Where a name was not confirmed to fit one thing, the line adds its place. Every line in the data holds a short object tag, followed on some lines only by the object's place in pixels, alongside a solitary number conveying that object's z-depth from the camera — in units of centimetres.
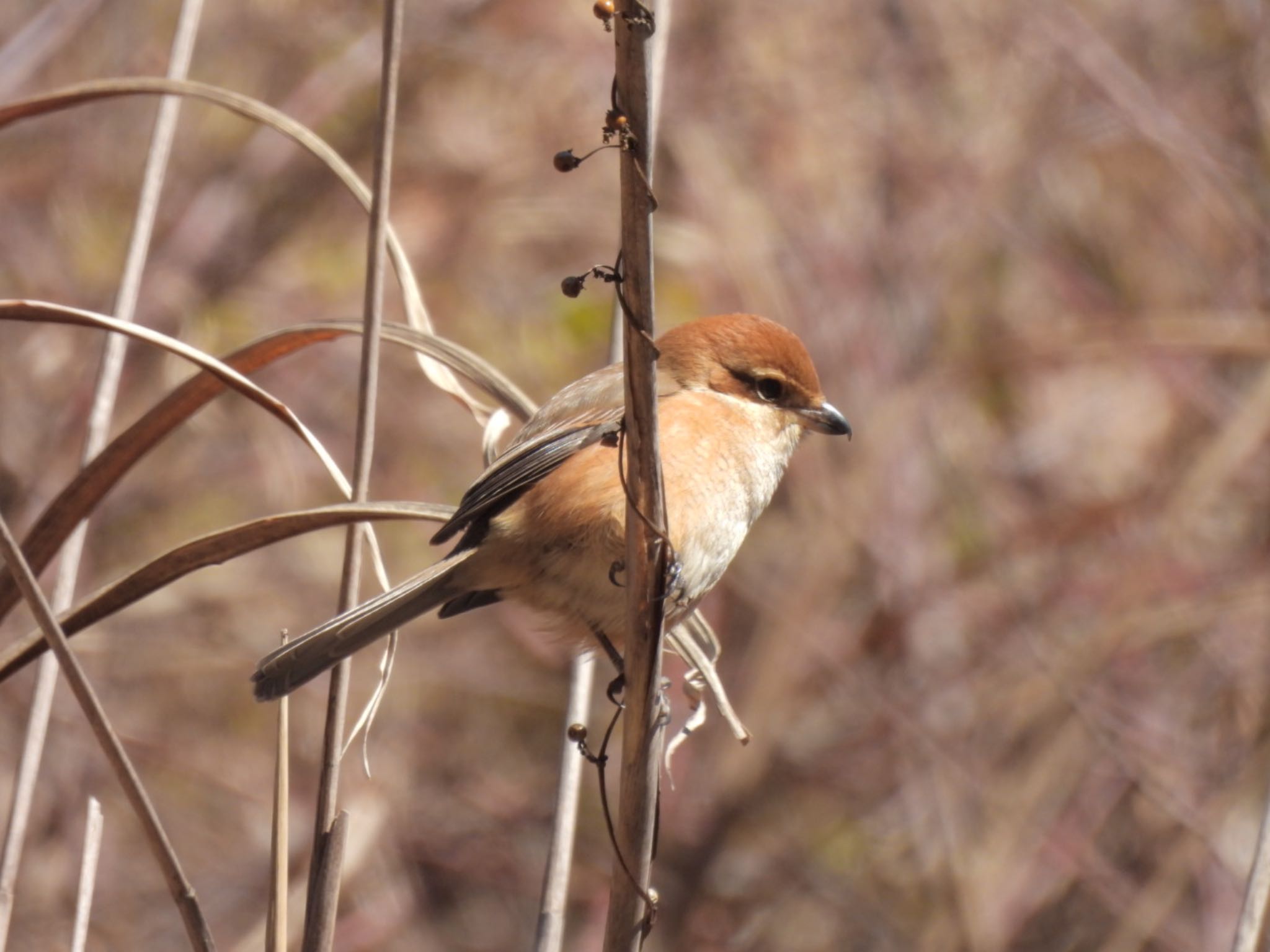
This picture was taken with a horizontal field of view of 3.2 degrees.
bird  546
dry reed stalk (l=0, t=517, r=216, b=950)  536
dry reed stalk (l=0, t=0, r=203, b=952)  541
